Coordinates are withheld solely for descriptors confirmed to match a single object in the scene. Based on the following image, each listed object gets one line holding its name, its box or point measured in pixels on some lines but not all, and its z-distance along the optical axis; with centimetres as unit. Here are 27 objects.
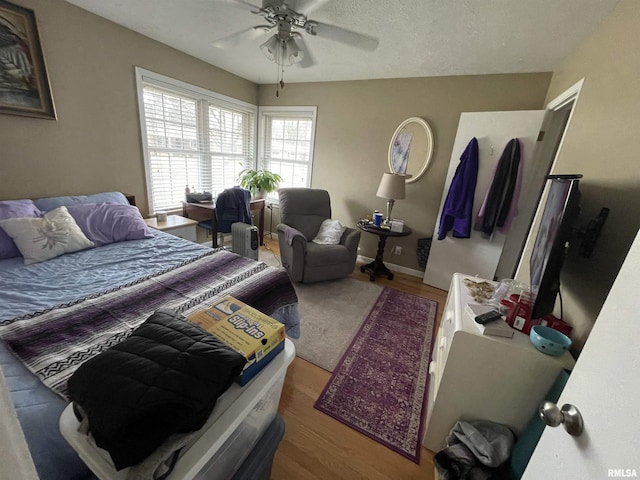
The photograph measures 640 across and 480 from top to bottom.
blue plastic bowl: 105
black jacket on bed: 48
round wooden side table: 294
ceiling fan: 155
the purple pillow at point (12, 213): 160
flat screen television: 98
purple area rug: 141
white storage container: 52
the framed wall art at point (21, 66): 176
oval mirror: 302
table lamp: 290
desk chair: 307
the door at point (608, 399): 42
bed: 77
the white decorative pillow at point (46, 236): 161
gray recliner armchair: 274
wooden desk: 315
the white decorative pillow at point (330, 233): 308
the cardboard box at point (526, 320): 117
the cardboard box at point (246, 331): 68
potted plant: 380
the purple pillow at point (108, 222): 193
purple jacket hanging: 261
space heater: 288
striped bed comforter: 92
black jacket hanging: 245
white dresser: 110
